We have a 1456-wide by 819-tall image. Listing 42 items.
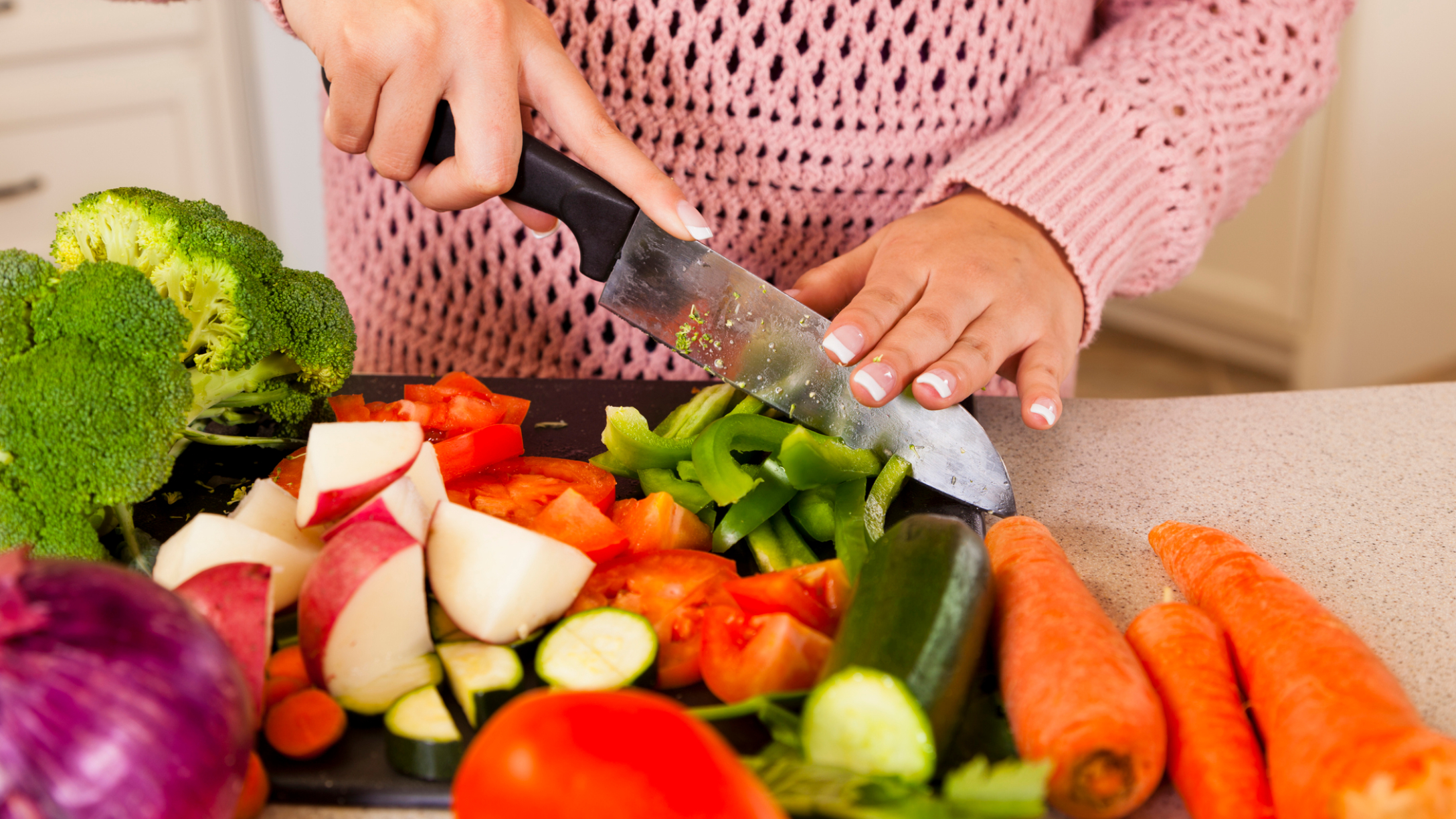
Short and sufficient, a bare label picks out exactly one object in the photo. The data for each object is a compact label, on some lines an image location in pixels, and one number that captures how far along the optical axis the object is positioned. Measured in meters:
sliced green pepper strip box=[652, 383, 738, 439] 1.09
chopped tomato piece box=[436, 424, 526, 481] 1.01
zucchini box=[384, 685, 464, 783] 0.70
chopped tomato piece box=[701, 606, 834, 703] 0.75
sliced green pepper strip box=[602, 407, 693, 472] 1.04
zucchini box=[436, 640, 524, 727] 0.74
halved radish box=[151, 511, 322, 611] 0.78
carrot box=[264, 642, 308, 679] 0.76
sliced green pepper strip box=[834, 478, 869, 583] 0.91
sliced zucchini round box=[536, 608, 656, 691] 0.75
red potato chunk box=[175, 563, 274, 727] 0.70
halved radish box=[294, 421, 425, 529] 0.83
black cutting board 0.70
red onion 0.53
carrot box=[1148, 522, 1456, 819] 0.57
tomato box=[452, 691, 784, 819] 0.51
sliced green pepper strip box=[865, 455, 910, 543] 0.96
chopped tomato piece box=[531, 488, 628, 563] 0.89
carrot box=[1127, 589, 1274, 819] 0.65
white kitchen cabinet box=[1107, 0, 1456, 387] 3.01
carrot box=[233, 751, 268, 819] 0.67
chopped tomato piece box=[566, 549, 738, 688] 0.81
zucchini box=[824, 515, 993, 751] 0.69
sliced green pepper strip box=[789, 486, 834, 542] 0.98
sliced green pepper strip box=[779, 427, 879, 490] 0.98
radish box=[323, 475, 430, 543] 0.80
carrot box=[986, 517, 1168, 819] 0.64
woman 1.03
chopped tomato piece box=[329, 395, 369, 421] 1.09
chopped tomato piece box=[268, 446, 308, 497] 0.98
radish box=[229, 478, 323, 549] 0.85
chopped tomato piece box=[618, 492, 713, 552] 0.94
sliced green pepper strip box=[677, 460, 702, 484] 1.03
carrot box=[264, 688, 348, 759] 0.71
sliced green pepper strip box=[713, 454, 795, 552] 0.96
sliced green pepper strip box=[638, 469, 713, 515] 0.99
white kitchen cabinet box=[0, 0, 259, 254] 2.56
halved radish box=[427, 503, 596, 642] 0.79
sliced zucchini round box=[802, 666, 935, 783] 0.63
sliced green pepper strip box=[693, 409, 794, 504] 0.96
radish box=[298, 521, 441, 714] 0.74
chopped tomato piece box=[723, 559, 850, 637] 0.82
